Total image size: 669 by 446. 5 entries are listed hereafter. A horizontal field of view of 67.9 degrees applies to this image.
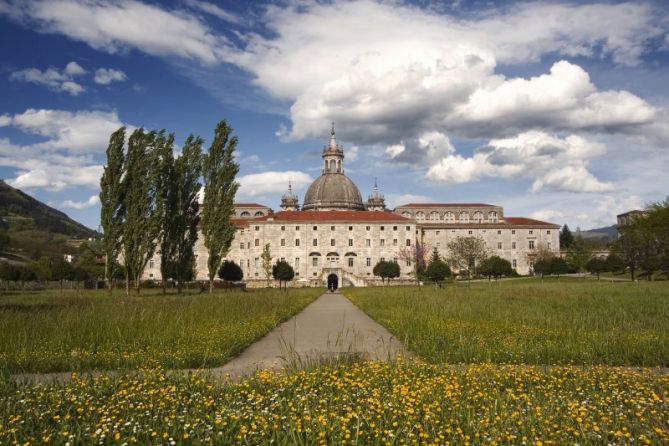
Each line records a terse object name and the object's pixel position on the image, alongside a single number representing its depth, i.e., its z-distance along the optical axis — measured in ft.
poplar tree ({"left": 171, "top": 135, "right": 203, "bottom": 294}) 130.11
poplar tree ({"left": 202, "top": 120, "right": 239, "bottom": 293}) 131.95
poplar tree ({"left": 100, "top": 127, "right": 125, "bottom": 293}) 112.57
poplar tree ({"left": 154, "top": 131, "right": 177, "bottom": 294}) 125.90
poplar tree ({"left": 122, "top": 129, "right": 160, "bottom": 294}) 113.60
